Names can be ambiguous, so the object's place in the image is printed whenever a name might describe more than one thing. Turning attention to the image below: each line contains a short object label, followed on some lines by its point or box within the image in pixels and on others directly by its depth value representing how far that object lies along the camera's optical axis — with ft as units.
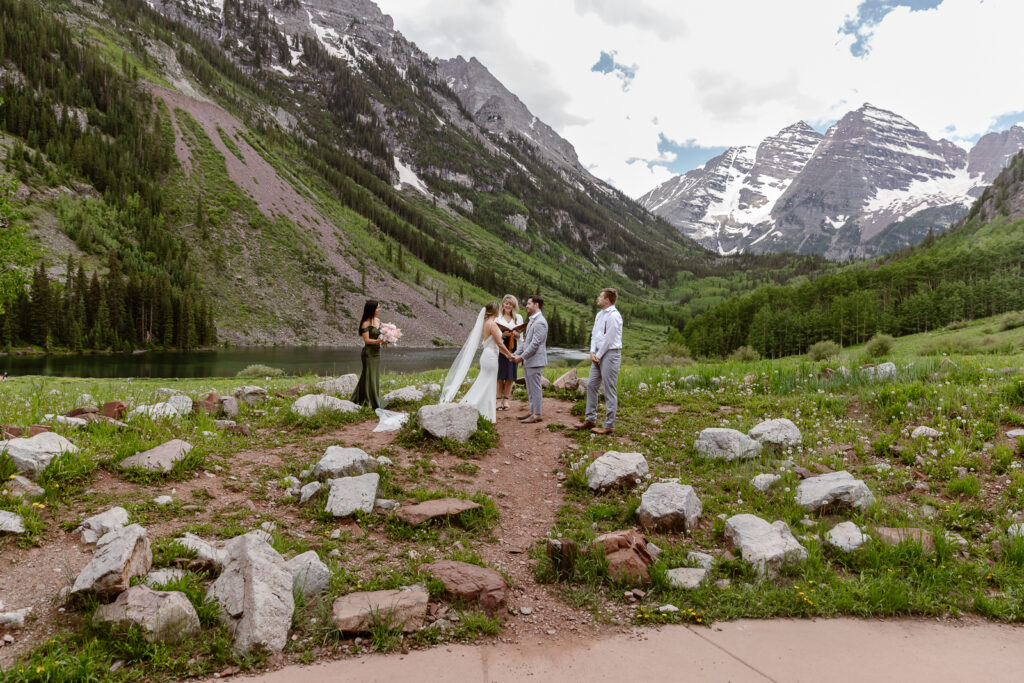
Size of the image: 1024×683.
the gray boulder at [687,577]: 18.56
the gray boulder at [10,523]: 17.89
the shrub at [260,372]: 142.06
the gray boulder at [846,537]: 20.67
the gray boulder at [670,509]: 23.07
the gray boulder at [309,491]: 24.64
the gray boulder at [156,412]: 34.18
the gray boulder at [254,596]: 14.64
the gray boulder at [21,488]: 20.15
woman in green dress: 45.75
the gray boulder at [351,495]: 23.35
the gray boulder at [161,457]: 25.32
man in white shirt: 40.01
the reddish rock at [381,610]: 15.52
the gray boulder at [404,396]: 49.44
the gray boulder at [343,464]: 26.91
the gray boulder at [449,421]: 35.19
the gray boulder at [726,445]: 32.42
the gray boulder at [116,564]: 14.84
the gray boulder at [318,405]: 40.81
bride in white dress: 43.55
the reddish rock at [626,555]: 19.22
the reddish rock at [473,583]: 17.24
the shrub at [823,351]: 173.17
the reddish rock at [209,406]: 40.98
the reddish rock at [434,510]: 22.95
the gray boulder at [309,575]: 17.11
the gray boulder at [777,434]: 33.88
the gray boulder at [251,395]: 47.98
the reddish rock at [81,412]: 34.35
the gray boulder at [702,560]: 19.88
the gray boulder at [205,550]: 17.40
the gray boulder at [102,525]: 18.80
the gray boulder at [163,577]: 15.67
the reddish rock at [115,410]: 34.14
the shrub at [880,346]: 154.92
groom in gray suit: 45.34
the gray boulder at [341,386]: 54.24
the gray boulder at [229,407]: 41.16
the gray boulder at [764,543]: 19.44
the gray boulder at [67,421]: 30.21
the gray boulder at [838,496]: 24.31
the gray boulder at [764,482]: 27.22
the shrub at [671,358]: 159.67
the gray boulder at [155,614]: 14.11
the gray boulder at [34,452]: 21.84
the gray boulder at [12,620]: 14.28
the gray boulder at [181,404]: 39.17
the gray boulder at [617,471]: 28.25
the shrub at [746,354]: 197.05
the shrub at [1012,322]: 164.76
